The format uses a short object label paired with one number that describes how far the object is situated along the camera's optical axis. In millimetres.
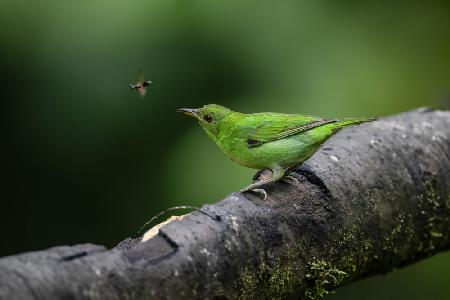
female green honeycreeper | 7059
